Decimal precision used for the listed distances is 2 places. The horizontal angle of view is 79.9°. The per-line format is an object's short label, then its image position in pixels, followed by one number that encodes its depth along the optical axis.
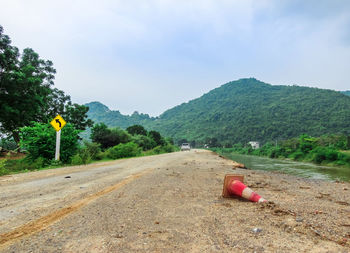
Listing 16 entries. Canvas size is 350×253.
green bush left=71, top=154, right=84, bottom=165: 11.55
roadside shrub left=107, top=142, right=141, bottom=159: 18.48
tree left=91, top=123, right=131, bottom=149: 26.23
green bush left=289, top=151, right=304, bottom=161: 35.60
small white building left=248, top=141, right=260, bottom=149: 83.03
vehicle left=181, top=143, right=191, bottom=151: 45.94
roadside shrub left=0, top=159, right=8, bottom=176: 7.77
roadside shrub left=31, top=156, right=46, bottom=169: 10.05
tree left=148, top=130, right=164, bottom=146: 49.52
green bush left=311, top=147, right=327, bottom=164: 28.49
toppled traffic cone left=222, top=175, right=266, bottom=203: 3.85
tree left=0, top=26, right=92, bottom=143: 15.16
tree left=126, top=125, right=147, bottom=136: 46.72
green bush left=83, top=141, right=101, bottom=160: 16.12
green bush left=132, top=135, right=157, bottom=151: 34.66
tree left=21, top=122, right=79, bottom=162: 11.02
